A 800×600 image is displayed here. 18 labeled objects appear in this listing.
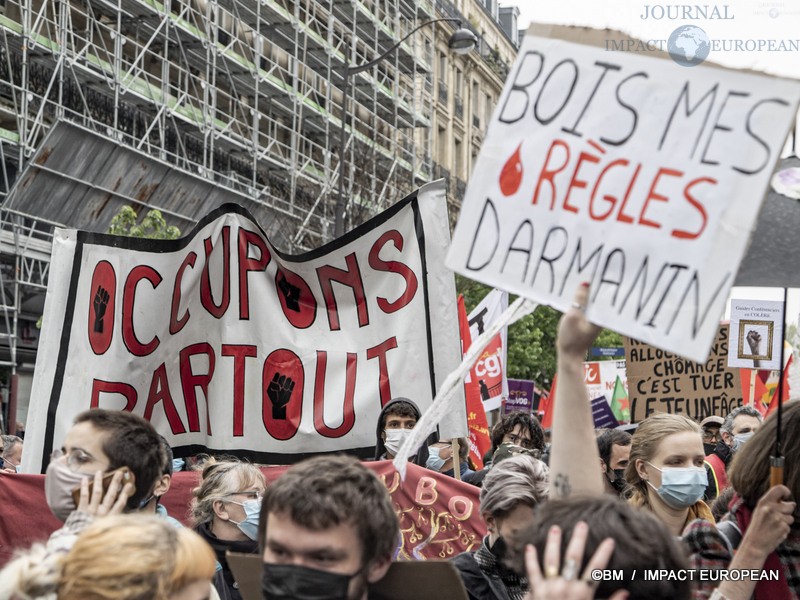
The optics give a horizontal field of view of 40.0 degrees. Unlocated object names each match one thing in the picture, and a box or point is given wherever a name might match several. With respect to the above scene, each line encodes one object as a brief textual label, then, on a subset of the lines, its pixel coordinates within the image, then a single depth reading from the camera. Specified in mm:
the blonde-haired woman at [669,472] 3729
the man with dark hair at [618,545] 1948
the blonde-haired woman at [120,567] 2186
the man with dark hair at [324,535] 2289
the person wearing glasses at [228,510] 4164
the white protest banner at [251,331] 4742
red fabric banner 4582
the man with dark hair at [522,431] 6270
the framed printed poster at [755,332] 5945
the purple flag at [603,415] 9852
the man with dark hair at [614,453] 5438
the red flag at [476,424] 8898
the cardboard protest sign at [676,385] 9562
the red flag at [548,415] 10984
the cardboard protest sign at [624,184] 2117
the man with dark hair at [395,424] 5223
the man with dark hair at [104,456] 3033
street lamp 15103
